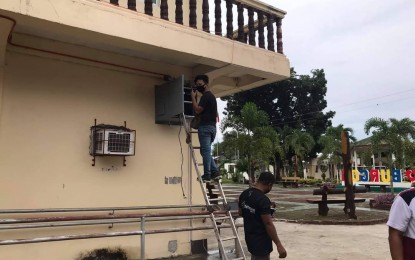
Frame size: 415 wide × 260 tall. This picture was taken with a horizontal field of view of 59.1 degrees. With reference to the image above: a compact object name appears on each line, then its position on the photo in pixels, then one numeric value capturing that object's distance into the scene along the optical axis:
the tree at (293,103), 43.53
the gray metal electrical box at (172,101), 6.07
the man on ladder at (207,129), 5.67
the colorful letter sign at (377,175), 24.89
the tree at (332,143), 34.78
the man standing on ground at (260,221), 4.05
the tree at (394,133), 20.38
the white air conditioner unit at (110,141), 5.64
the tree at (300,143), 37.44
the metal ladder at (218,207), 5.11
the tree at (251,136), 24.38
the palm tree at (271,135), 25.12
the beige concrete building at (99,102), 5.00
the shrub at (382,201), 15.75
